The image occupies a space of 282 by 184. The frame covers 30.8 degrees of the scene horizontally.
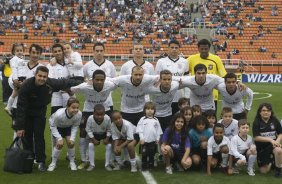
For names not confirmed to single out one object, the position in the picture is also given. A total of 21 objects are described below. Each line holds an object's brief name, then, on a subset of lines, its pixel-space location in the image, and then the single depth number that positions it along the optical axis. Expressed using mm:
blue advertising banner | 33844
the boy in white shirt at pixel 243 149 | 8148
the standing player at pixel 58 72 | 9164
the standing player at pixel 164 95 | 8773
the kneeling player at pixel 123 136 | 8438
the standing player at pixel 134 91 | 8773
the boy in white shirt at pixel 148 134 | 8422
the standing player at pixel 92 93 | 8594
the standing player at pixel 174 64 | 9836
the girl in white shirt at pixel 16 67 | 9414
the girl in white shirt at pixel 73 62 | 9383
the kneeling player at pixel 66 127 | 8414
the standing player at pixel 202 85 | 8992
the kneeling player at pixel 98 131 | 8492
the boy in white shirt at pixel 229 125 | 8734
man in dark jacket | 8141
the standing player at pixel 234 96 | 8961
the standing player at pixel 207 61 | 9891
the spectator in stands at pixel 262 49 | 42188
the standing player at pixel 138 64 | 9523
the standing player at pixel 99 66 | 9604
